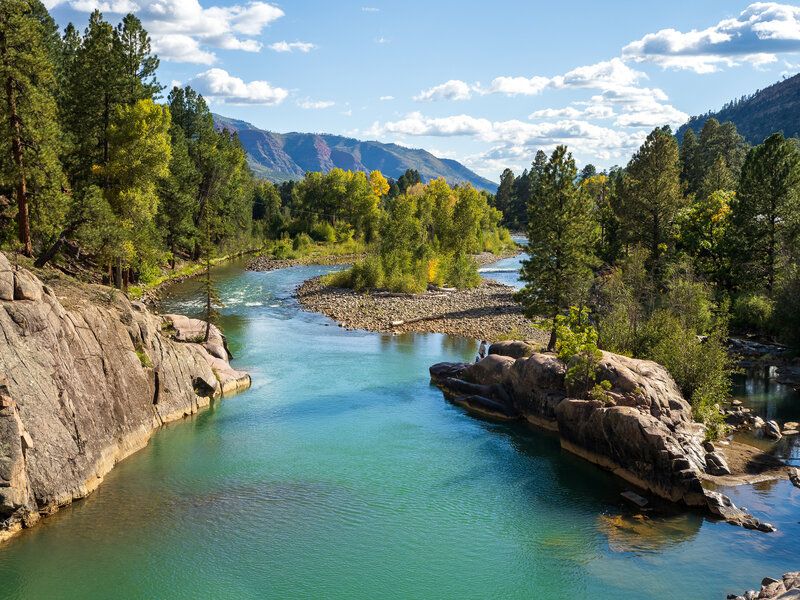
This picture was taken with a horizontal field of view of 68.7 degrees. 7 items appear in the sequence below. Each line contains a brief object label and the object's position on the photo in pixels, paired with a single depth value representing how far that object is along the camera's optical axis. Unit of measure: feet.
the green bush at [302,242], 366.14
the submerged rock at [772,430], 98.07
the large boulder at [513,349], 123.54
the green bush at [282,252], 345.51
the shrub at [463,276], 249.75
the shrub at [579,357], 95.20
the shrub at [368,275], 233.76
